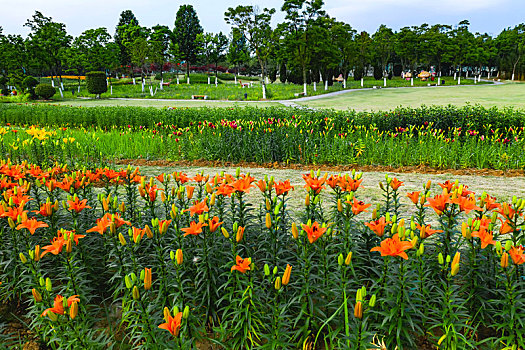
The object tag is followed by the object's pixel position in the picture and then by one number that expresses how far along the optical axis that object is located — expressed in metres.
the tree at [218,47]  55.71
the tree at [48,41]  41.03
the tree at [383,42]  52.68
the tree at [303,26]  34.50
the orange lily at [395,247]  1.61
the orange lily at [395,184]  2.42
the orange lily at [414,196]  2.17
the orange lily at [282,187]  2.28
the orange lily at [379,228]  1.83
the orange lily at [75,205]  2.32
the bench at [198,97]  33.00
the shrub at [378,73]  61.72
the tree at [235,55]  56.06
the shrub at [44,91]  33.03
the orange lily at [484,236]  1.76
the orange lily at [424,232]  1.82
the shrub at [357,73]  56.56
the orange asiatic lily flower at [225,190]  2.29
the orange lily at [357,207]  2.00
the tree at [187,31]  57.38
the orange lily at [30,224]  2.06
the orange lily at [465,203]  2.00
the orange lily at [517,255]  1.59
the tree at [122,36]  52.02
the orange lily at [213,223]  1.95
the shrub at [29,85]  33.87
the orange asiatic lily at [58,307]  1.51
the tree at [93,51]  44.81
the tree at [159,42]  45.25
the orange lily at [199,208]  2.07
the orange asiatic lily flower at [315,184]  2.32
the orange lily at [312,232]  1.80
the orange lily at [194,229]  1.89
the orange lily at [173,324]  1.39
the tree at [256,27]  32.66
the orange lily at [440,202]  2.02
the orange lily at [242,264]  1.70
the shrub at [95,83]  35.66
